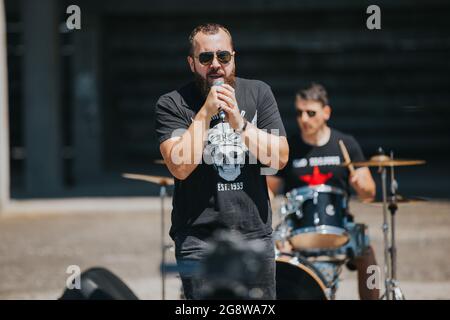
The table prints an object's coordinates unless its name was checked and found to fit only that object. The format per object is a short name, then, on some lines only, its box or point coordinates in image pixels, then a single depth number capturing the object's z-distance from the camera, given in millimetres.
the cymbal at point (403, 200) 11680
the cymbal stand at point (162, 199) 10803
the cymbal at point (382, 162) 11133
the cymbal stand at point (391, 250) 11180
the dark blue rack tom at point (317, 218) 11539
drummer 12247
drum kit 11367
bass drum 10559
